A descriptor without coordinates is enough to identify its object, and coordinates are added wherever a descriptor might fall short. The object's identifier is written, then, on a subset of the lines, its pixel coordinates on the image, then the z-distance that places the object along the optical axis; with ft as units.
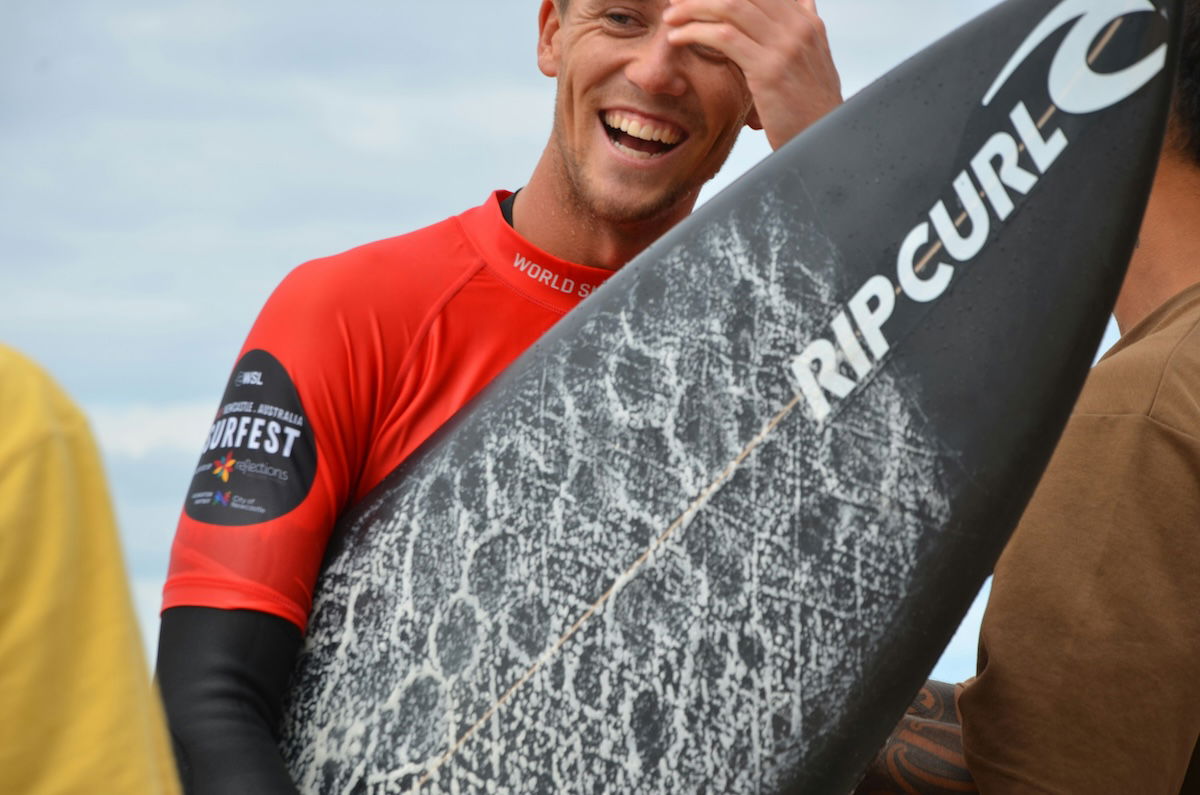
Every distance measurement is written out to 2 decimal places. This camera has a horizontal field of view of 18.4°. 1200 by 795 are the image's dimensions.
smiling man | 7.39
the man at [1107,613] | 7.23
